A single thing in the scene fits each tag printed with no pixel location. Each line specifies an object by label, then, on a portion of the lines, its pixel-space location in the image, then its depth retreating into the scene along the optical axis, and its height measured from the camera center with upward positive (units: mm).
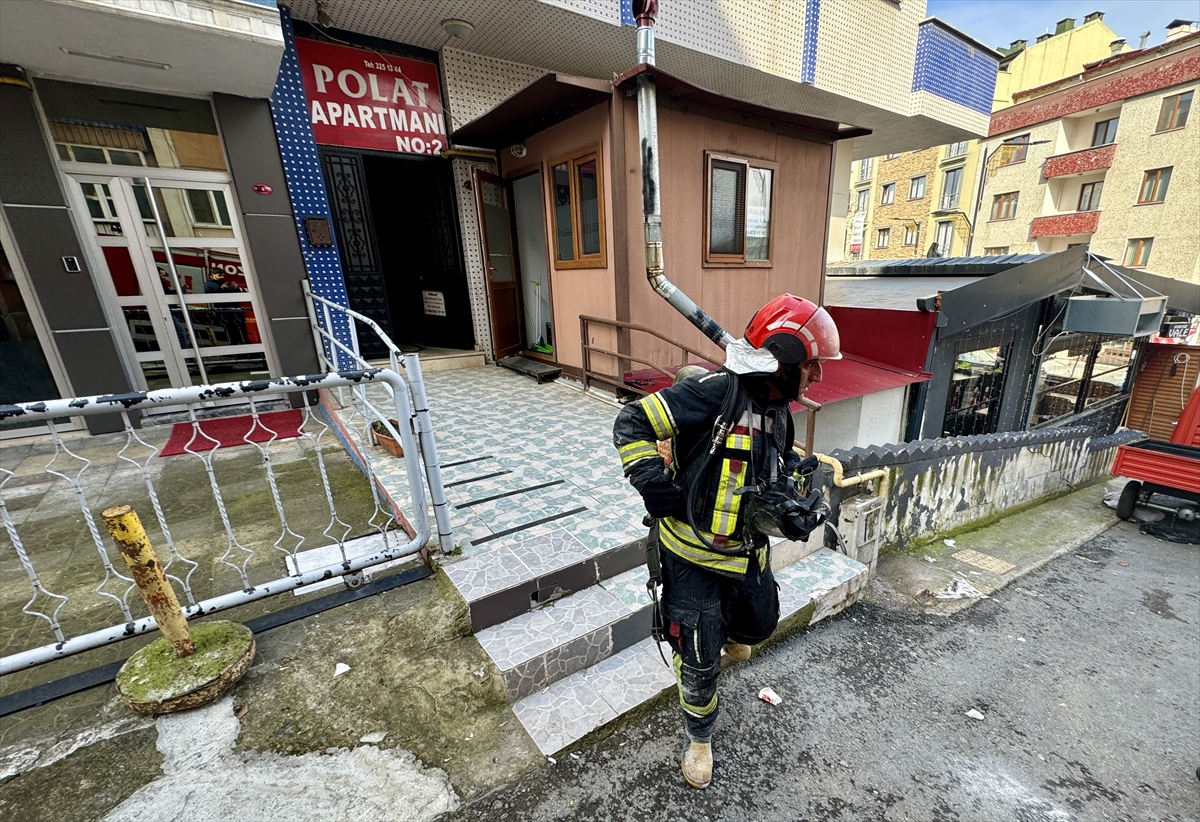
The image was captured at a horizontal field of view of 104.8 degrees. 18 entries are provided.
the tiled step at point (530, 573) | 2707 -1770
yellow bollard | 1975 -1218
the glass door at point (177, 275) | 5320 +186
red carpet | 5340 -1688
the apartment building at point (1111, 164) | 17500 +3291
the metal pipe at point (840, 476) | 4160 -1910
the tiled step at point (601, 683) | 2404 -2255
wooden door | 7770 +197
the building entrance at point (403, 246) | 7004 +577
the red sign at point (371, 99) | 6262 +2504
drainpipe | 3869 +1000
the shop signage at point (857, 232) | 30203 +1617
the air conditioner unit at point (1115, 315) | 8031 -1258
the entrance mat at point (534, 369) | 7238 -1484
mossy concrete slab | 2127 -1749
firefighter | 1857 -875
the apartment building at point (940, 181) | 24053 +4307
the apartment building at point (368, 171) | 4801 +1380
